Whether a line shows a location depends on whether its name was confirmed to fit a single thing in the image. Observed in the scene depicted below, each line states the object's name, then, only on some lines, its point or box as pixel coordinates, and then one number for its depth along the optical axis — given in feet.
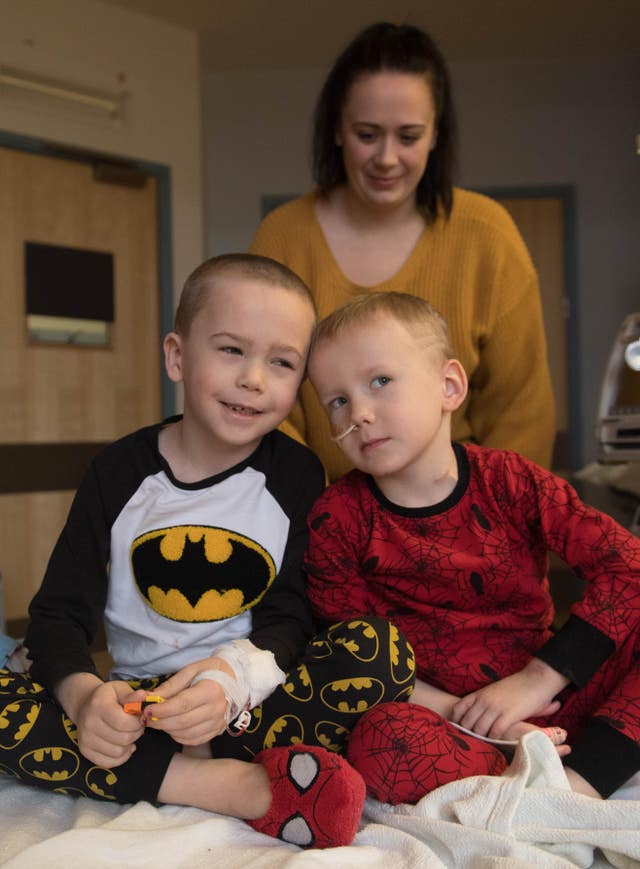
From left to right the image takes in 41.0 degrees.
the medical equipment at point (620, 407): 5.61
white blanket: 2.85
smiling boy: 3.32
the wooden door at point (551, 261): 15.78
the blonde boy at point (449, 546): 3.69
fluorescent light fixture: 11.47
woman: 5.37
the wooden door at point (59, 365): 11.93
